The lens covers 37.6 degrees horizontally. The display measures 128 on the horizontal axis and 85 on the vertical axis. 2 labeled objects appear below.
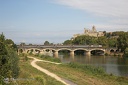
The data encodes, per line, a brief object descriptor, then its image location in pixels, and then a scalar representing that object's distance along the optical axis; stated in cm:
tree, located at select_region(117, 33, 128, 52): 5545
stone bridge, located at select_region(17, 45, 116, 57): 6022
